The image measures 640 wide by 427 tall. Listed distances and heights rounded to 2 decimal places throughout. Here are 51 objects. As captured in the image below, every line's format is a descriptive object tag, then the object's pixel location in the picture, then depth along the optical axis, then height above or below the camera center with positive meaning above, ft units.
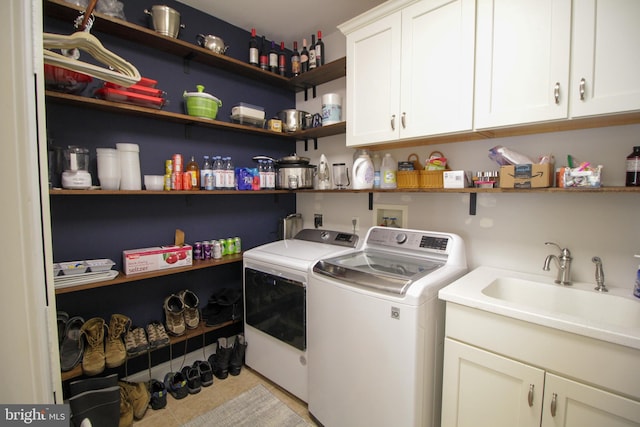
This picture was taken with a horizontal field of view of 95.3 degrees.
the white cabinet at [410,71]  4.76 +2.28
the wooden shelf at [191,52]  5.06 +3.18
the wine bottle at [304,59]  7.89 +3.69
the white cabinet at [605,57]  3.47 +1.72
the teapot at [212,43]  6.61 +3.48
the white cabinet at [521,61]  3.91 +1.93
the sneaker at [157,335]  6.06 -2.99
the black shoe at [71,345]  5.00 -2.70
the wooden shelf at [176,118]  4.99 +1.67
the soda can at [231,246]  7.57 -1.33
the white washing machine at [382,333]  4.24 -2.19
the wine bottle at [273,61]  7.95 +3.66
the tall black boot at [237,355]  7.09 -3.99
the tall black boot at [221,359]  7.00 -4.05
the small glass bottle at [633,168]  3.88 +0.37
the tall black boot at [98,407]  4.94 -3.63
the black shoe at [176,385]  6.31 -4.18
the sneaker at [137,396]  5.70 -4.01
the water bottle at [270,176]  7.78 +0.52
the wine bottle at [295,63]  8.09 +3.66
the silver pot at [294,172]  7.73 +0.62
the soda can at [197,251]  7.06 -1.35
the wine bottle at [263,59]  7.80 +3.66
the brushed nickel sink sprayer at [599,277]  4.30 -1.21
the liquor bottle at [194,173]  6.48 +0.50
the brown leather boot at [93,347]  5.10 -2.81
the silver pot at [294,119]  8.13 +2.12
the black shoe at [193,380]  6.45 -4.12
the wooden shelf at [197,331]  6.43 -3.15
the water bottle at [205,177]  6.67 +0.42
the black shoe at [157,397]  5.97 -4.15
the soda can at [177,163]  6.33 +0.70
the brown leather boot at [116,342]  5.33 -2.83
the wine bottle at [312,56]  7.64 +3.64
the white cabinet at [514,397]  3.23 -2.49
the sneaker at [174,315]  6.52 -2.72
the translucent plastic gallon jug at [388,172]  6.26 +0.50
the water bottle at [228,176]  6.94 +0.46
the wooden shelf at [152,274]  5.03 -1.59
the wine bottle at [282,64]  8.18 +3.71
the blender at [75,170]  4.92 +0.43
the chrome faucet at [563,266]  4.58 -1.12
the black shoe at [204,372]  6.70 -4.12
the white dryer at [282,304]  5.92 -2.38
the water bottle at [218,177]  6.79 +0.43
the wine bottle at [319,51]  7.63 +3.77
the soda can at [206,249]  7.14 -1.32
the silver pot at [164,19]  5.81 +3.55
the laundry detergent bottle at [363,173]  6.56 +0.51
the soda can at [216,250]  7.23 -1.35
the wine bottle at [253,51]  7.60 +3.75
